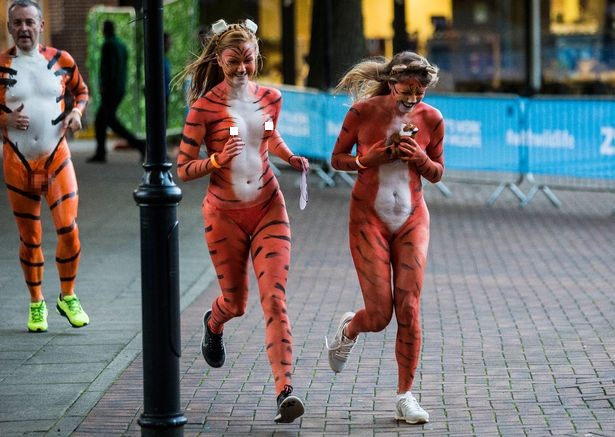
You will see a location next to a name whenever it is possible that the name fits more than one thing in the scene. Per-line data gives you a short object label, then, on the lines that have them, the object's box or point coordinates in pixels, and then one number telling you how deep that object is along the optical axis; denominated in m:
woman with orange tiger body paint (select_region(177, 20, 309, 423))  9.92
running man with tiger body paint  12.69
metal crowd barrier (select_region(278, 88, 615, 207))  23.37
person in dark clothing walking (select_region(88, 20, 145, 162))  29.90
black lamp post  8.71
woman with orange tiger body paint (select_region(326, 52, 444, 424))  9.87
